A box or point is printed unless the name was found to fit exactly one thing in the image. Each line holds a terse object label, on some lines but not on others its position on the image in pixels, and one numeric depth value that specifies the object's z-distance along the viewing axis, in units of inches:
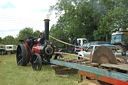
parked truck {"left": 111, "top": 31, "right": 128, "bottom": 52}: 477.2
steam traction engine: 243.1
